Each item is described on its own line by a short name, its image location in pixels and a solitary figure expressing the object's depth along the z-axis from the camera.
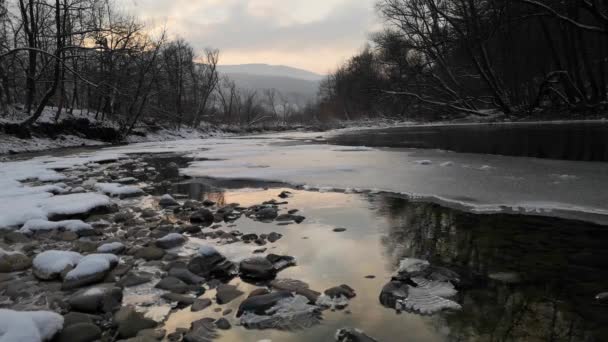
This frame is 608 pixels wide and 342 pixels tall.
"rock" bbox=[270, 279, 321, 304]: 3.00
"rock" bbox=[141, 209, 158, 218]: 5.67
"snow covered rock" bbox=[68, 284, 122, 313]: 2.85
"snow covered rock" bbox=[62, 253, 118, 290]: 3.27
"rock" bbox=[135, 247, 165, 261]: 3.96
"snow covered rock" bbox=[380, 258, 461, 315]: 2.85
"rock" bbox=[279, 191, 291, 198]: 6.79
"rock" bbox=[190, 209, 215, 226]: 5.28
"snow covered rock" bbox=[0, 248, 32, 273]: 3.66
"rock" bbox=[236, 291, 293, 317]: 2.81
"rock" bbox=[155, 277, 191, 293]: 3.22
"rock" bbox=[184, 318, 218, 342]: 2.46
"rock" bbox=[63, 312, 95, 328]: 2.62
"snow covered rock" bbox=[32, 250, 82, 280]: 3.45
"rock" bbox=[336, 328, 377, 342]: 2.37
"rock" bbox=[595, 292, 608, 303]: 2.82
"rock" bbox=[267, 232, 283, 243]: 4.44
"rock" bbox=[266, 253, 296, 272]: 3.66
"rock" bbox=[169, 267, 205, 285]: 3.37
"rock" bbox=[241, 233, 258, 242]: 4.46
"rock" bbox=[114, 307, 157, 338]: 2.55
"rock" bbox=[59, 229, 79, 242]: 4.61
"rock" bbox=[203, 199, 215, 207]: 6.33
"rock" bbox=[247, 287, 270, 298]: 3.06
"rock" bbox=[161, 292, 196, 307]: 2.99
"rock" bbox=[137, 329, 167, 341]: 2.51
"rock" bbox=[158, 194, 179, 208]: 6.37
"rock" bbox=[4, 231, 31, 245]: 4.50
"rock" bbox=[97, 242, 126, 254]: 4.11
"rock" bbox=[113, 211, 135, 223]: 5.46
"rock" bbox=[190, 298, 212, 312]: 2.89
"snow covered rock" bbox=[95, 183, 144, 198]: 7.29
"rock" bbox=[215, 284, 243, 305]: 3.02
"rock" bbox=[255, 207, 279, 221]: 5.39
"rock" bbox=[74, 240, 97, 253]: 4.20
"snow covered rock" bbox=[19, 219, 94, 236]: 4.84
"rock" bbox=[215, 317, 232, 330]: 2.63
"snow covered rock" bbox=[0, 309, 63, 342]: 2.28
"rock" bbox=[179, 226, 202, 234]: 4.81
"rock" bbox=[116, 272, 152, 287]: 3.33
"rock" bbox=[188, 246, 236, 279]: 3.53
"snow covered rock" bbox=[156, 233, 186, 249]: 4.27
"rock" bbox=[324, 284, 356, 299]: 3.03
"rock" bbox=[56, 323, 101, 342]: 2.44
